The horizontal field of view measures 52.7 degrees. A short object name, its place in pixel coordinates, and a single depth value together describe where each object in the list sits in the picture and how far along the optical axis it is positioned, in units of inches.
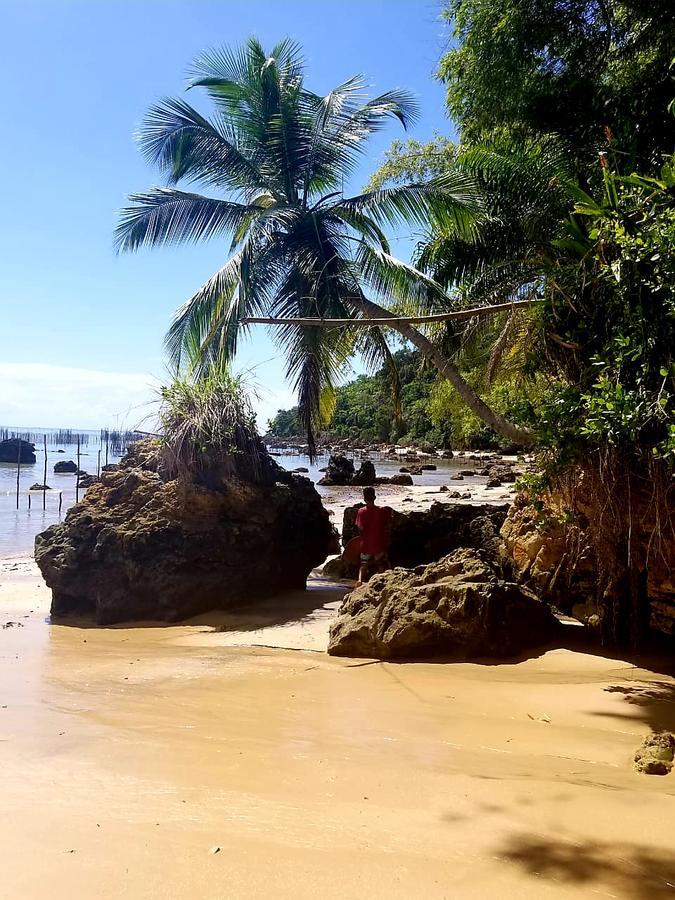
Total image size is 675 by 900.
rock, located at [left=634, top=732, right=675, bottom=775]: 143.9
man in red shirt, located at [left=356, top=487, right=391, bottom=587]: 358.6
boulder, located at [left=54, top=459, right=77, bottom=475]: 1753.2
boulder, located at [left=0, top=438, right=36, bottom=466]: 2005.4
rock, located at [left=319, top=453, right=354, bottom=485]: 1276.9
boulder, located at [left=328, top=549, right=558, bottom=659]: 238.7
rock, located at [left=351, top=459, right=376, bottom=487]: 1203.2
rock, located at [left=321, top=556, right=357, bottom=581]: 441.7
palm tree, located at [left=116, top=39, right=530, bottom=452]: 425.1
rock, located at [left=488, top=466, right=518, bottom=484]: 1039.1
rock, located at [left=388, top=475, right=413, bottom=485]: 1141.2
